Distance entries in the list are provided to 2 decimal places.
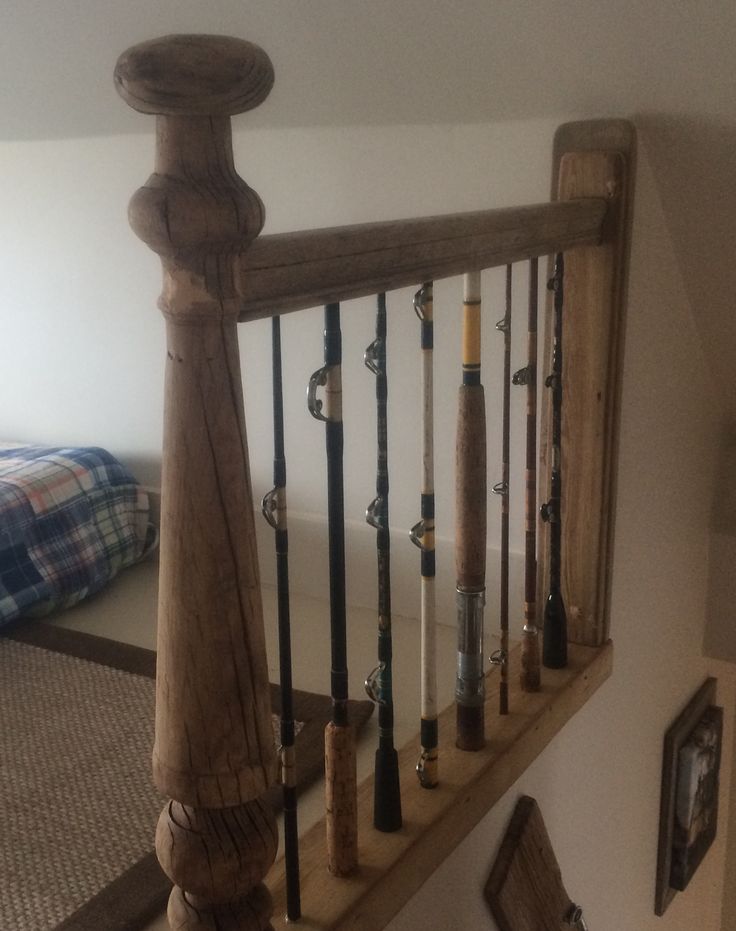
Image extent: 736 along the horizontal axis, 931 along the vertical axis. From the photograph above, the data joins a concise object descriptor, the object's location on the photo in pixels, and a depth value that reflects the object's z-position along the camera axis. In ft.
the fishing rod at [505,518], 4.73
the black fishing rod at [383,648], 3.77
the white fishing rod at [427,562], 4.02
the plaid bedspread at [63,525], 6.81
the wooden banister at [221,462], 2.55
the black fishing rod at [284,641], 3.36
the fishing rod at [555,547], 5.33
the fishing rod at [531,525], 4.87
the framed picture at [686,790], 7.44
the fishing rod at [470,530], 4.33
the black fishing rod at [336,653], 3.41
